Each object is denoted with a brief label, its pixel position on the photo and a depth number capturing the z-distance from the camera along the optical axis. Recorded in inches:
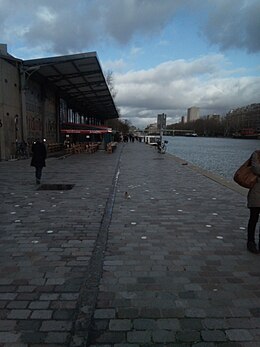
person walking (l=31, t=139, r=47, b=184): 450.2
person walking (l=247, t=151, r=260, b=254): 192.5
